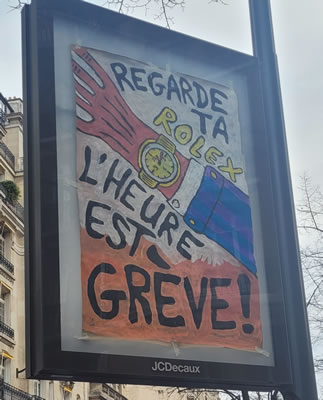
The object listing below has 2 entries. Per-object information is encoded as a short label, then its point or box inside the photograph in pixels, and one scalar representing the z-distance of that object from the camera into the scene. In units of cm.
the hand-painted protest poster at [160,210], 309
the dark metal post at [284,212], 332
